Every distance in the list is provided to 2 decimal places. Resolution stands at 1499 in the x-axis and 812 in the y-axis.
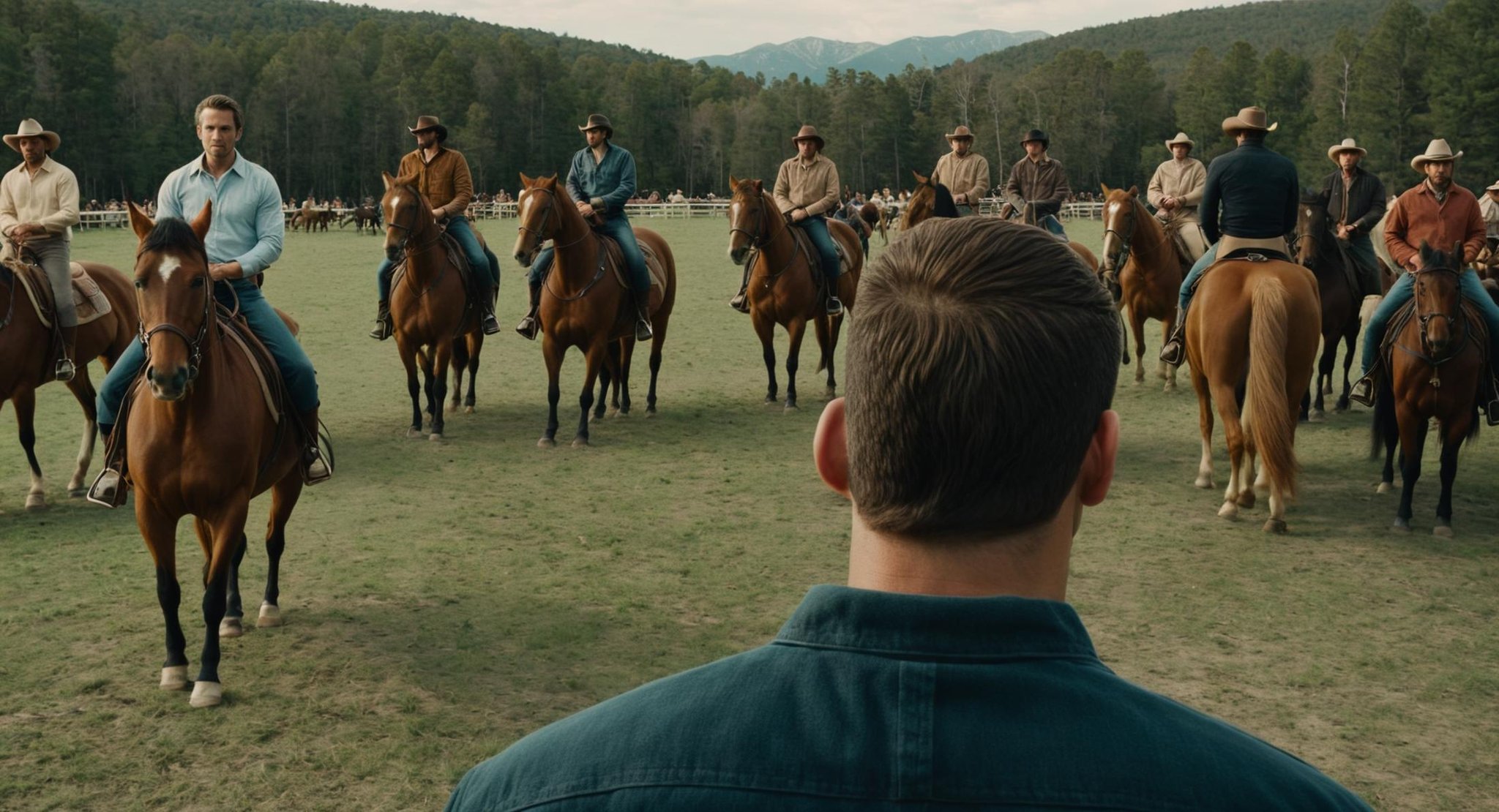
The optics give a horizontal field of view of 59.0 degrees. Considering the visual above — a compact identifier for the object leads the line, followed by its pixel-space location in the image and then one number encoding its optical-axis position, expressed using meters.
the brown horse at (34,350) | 9.20
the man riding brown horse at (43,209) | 9.14
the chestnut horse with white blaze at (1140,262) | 12.77
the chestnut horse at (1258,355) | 8.34
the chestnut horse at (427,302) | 11.65
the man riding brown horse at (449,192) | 12.39
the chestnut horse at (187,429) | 5.61
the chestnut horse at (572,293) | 11.74
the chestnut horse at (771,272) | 13.05
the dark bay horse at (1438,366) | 8.51
